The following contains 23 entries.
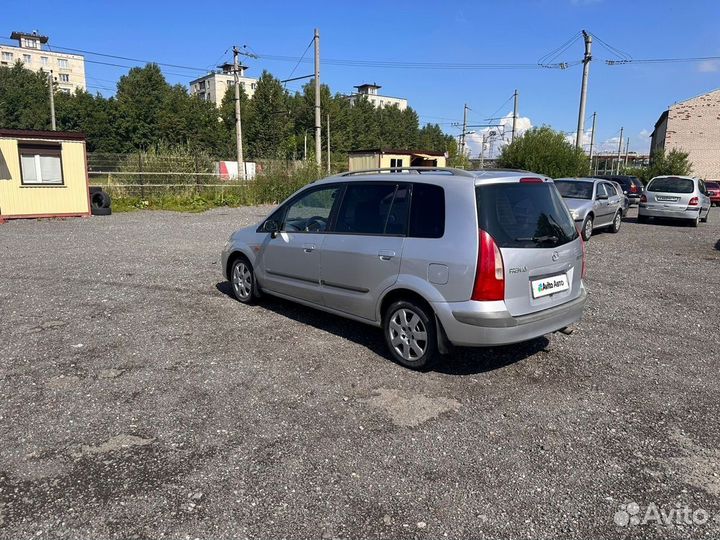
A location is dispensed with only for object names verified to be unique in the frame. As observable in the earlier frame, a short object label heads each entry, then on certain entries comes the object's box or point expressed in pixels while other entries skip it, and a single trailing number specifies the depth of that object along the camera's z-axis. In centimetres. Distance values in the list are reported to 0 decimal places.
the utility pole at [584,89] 2862
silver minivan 427
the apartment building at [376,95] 13688
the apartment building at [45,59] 10531
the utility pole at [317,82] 2840
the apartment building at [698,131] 4919
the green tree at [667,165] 4103
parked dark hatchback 2617
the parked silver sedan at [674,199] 1755
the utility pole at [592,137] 5921
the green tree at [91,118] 7200
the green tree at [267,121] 6756
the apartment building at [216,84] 11766
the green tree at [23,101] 7710
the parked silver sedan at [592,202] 1396
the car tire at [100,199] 1964
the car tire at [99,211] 1917
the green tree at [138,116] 7062
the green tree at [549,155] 3169
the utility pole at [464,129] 6450
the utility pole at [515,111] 5086
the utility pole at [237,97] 3097
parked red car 3219
